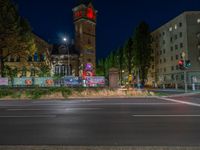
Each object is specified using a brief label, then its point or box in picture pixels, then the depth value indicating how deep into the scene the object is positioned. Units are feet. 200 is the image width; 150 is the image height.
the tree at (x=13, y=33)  69.34
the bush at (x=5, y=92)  51.88
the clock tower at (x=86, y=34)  148.26
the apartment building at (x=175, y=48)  118.96
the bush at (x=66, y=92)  51.89
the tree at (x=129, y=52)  157.34
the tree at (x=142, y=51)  135.37
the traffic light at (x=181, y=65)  62.80
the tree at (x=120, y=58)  176.51
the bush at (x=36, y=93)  51.31
